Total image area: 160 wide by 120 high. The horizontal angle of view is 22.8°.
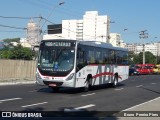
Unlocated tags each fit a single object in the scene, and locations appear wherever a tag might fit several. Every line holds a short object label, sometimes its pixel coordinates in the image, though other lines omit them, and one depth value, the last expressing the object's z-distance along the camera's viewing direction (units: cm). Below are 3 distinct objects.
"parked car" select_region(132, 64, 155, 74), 7037
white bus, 2173
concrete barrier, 3847
